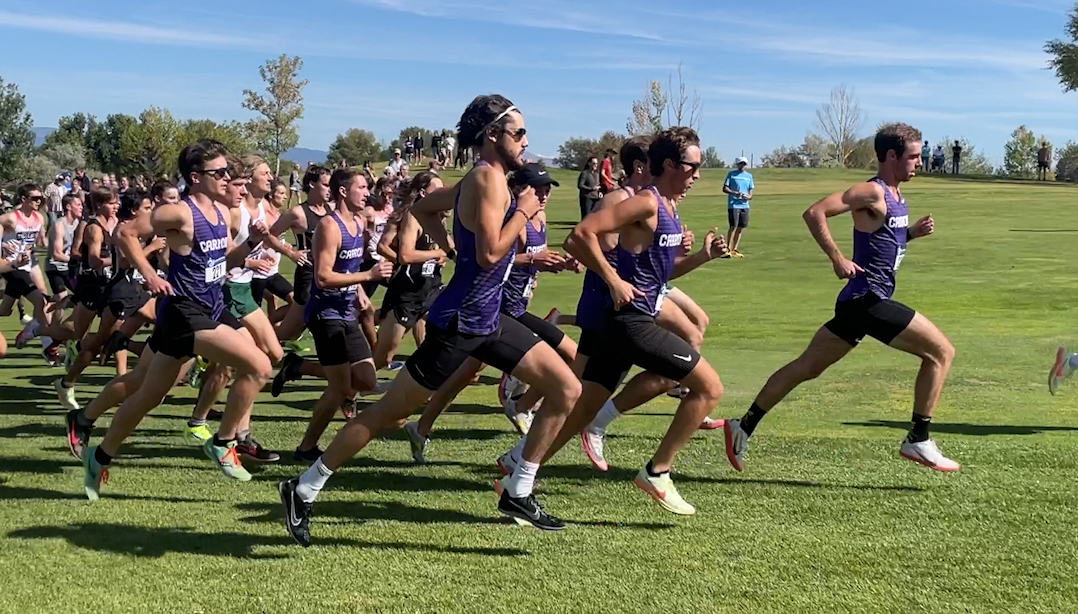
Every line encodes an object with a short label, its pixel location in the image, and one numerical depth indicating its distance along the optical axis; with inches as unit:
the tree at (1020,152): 3171.0
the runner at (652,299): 211.8
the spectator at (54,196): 1041.8
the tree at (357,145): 3383.4
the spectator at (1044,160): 2265.0
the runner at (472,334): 197.5
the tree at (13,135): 2797.7
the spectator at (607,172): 601.6
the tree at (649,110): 2974.9
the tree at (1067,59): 2723.9
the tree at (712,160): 3304.6
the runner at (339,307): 282.8
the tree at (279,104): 2593.5
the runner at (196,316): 239.8
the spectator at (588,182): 890.3
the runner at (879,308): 248.7
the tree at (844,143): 3302.2
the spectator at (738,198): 902.4
